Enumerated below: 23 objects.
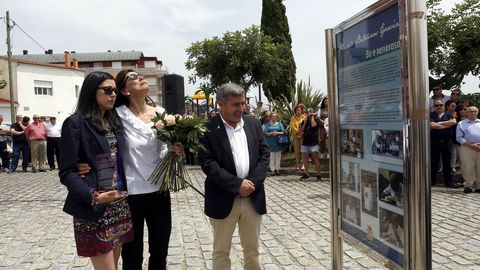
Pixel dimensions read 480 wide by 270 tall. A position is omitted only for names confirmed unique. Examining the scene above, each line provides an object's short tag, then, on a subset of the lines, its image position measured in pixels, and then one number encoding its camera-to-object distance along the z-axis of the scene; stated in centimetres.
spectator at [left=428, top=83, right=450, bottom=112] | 988
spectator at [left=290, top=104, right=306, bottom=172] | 1180
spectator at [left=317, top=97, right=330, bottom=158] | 1173
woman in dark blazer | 280
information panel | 266
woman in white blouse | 330
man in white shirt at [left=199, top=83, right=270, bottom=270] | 352
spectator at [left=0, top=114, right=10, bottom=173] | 1602
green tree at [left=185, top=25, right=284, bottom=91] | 2227
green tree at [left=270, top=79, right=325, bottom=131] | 1622
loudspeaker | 926
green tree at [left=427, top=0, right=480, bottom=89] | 1249
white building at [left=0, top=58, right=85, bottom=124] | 4400
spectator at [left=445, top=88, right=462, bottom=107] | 1038
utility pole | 3133
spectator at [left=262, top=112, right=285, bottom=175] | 1220
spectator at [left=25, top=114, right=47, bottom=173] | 1543
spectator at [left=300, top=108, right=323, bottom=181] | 1098
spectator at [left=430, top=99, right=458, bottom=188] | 953
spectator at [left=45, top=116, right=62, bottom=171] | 1598
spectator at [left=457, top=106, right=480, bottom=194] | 888
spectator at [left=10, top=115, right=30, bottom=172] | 1570
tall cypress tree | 2862
